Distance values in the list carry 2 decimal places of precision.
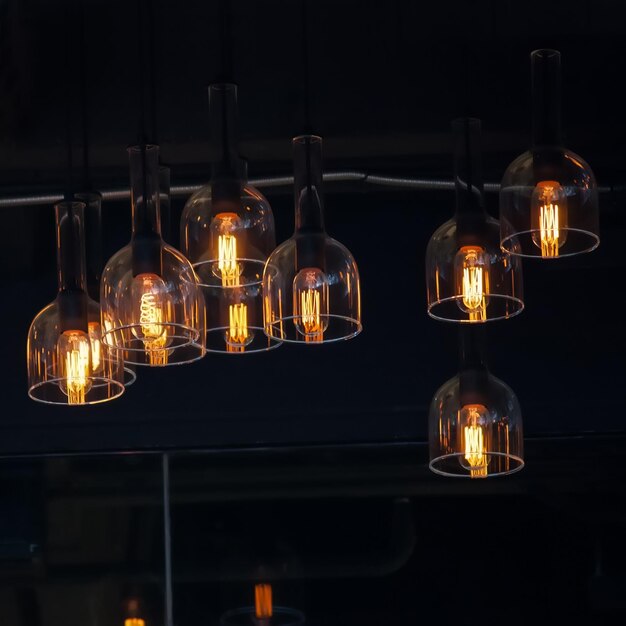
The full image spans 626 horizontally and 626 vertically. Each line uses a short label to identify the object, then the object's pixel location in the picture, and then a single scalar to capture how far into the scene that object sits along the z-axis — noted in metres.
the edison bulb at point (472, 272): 5.32
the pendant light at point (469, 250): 5.32
